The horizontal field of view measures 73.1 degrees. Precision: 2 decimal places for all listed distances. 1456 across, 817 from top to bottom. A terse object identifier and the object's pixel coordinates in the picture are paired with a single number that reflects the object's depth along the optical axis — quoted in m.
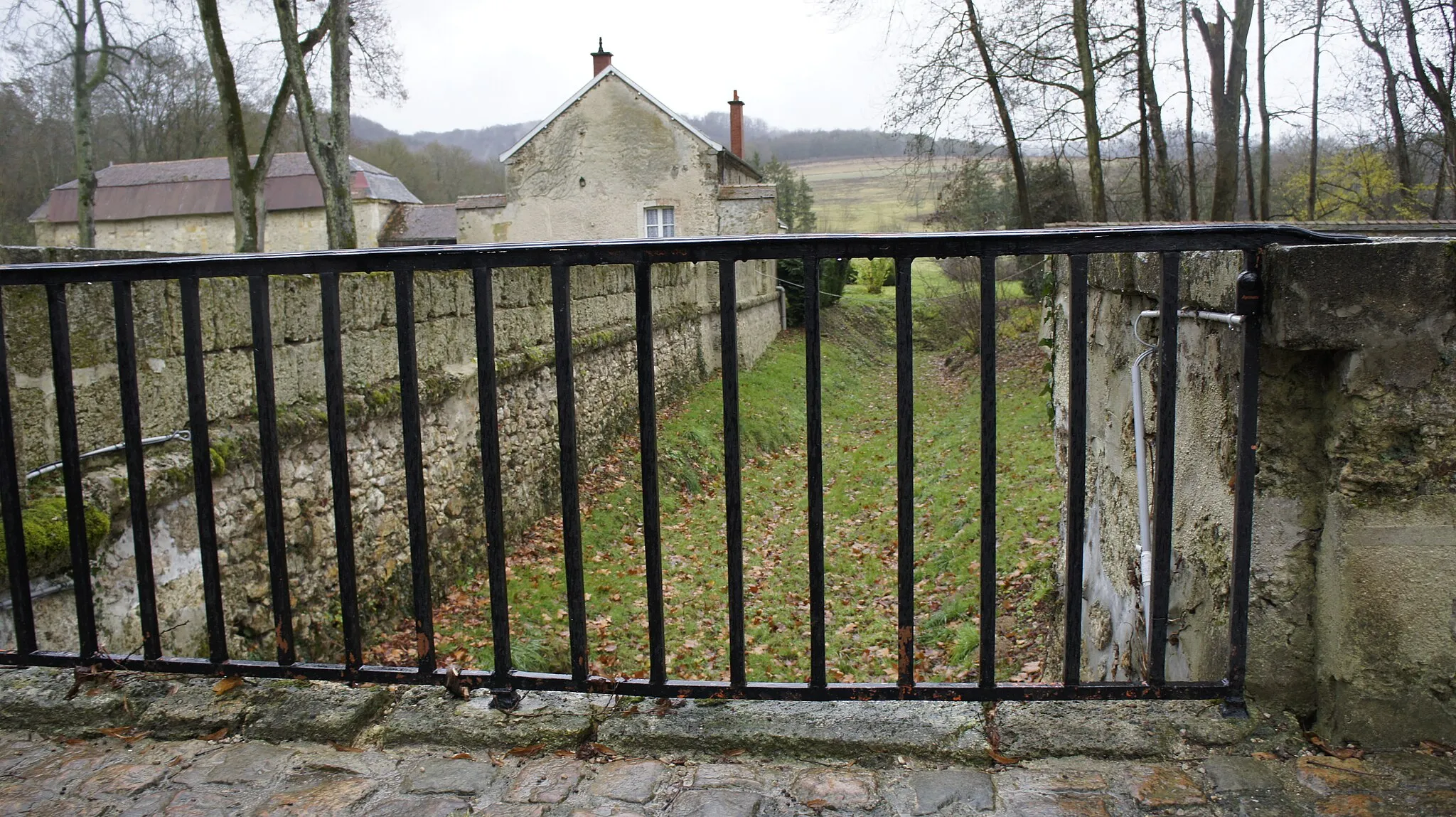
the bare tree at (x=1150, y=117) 18.66
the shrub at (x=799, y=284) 28.73
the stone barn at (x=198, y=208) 39.12
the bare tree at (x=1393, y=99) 19.73
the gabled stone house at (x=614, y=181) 24.97
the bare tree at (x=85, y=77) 21.36
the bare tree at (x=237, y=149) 16.33
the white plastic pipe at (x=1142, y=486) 3.31
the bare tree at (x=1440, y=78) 16.53
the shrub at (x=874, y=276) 38.56
